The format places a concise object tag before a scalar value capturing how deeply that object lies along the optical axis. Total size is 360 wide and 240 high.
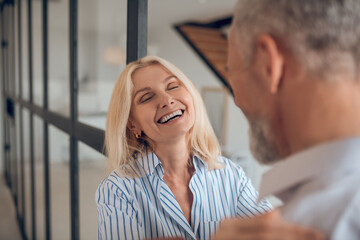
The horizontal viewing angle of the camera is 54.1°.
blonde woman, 0.96
